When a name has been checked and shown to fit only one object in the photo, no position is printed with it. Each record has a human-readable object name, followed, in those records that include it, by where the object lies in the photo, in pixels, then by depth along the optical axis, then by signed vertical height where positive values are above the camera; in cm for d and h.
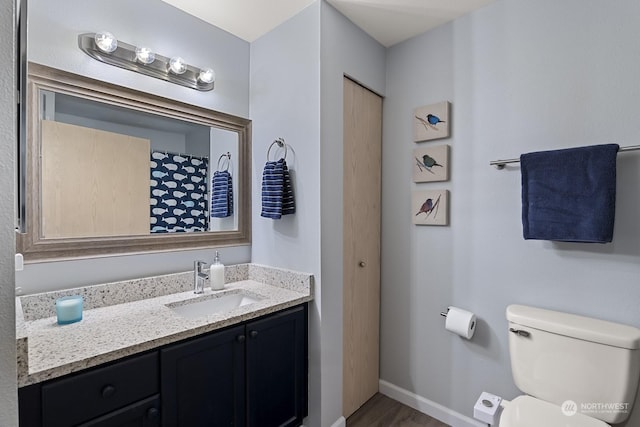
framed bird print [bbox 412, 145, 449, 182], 190 +31
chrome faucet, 177 -36
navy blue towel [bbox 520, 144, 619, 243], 133 +9
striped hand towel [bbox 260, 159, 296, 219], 179 +13
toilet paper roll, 174 -61
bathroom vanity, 100 -54
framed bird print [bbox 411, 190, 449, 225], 191 +4
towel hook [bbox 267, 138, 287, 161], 190 +43
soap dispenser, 183 -36
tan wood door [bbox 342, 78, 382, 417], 194 -20
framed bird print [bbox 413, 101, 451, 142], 189 +57
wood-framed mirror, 138 +22
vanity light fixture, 147 +79
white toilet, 125 -67
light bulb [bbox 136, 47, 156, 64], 158 +81
